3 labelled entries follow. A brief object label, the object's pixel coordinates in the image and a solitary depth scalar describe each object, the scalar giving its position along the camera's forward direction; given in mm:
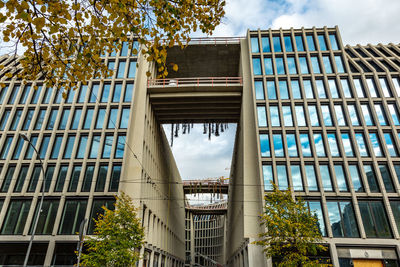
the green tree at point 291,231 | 16938
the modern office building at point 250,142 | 22672
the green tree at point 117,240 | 17078
